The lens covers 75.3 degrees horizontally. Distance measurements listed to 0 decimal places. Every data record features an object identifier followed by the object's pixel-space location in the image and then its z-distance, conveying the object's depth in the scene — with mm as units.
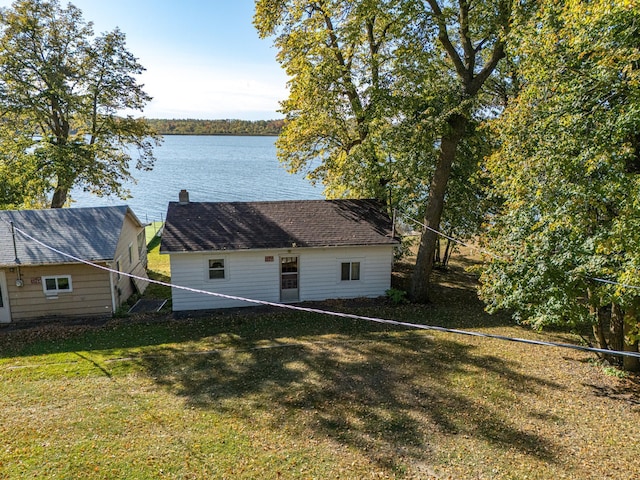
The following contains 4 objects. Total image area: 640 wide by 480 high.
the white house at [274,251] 16016
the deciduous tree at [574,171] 8281
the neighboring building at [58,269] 14664
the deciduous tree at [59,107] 21672
